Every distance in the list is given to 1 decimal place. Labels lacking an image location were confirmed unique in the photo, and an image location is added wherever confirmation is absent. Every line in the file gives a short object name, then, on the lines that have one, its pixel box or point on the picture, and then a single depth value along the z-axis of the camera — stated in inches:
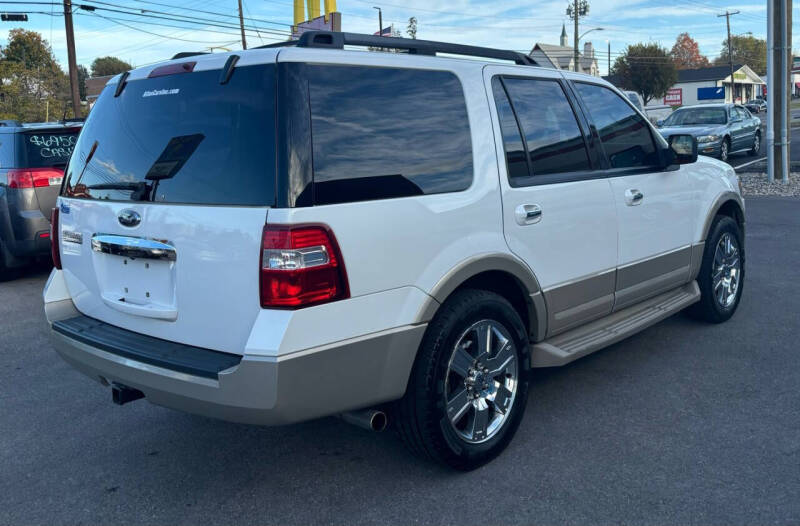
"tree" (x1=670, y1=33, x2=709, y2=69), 4557.1
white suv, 111.3
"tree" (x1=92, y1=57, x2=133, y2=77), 4207.7
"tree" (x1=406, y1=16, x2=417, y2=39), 2794.8
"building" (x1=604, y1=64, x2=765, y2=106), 3293.8
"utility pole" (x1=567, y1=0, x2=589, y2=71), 1976.4
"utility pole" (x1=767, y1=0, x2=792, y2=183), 562.9
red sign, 2524.6
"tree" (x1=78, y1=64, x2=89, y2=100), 3588.6
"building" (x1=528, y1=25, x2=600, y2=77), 2173.4
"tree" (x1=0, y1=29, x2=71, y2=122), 1945.1
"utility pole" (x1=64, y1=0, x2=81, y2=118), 1104.2
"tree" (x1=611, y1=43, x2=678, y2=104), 2687.0
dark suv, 309.9
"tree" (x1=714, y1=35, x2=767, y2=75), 5268.2
